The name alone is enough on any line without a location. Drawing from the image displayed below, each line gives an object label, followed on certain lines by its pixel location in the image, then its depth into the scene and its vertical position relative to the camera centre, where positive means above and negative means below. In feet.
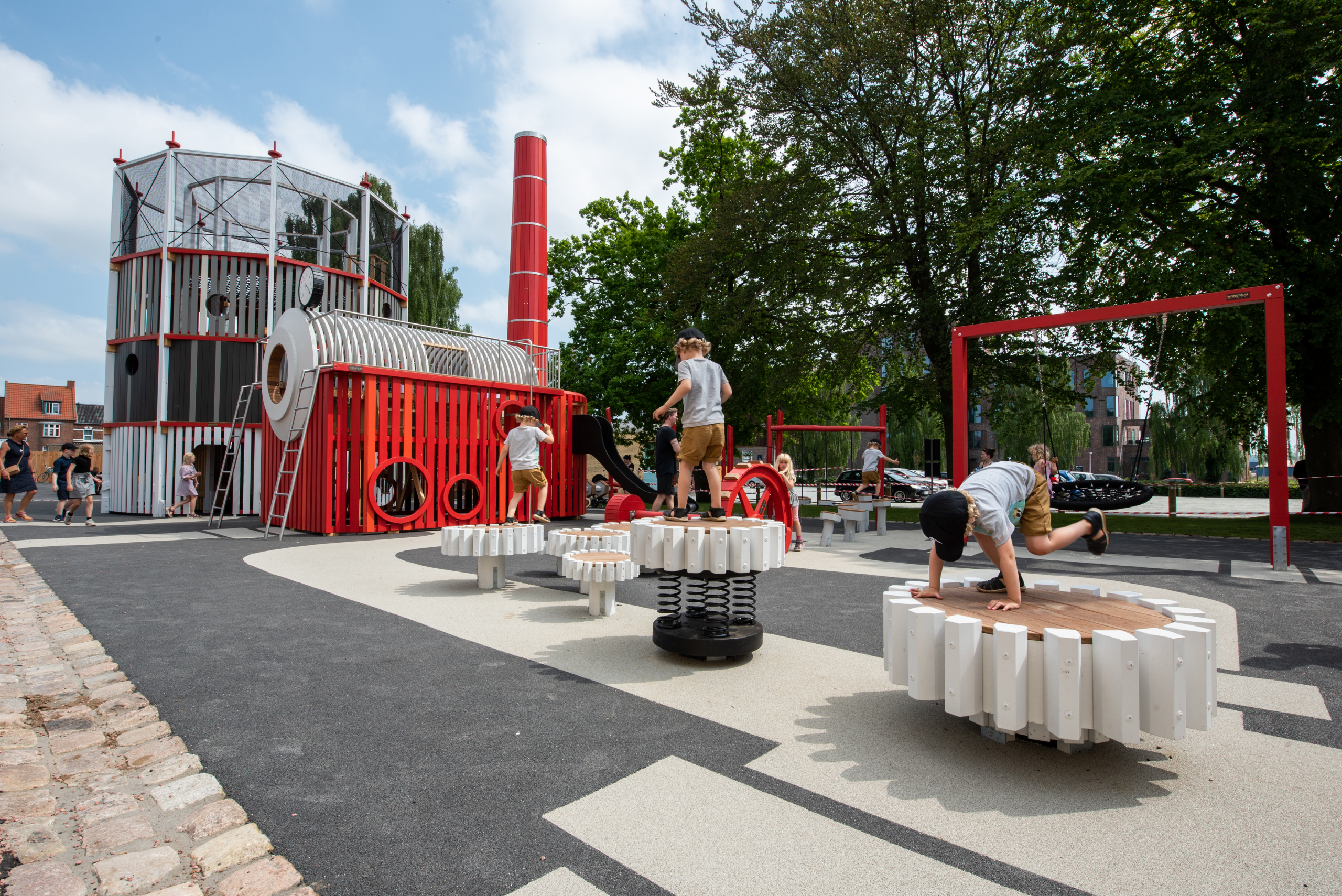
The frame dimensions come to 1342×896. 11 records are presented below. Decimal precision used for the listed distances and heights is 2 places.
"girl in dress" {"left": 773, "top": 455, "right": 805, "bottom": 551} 38.27 -0.78
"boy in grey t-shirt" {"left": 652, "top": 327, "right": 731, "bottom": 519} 17.51 +1.49
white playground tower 60.59 +15.04
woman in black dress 47.11 -0.80
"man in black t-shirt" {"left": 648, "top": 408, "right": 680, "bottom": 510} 37.68 +0.48
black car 98.07 -2.90
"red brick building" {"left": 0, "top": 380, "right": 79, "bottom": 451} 220.64 +16.40
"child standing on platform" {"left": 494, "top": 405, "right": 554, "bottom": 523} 30.45 +0.50
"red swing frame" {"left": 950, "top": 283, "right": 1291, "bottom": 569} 29.94 +5.65
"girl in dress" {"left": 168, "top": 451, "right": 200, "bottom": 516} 54.95 -1.51
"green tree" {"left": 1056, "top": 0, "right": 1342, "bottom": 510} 44.60 +20.38
